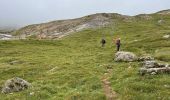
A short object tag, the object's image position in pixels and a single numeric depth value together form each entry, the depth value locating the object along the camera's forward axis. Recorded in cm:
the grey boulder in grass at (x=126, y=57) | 2228
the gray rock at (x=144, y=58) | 2191
